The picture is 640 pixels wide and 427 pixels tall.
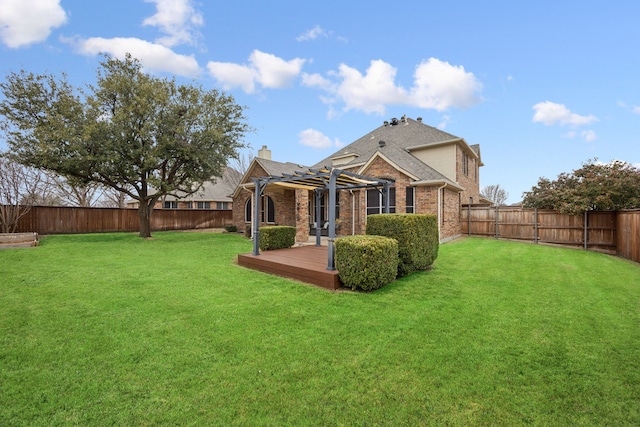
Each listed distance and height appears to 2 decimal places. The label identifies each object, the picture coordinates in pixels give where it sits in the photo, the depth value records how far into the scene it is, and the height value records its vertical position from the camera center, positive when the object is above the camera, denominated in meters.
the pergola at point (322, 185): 6.29 +0.84
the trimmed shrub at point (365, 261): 5.43 -0.95
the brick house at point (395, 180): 12.81 +1.48
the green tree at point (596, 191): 11.05 +0.83
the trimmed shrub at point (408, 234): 6.48 -0.50
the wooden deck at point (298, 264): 5.89 -1.23
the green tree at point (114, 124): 12.87 +4.22
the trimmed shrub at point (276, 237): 9.12 -0.79
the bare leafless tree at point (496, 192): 48.55 +3.33
